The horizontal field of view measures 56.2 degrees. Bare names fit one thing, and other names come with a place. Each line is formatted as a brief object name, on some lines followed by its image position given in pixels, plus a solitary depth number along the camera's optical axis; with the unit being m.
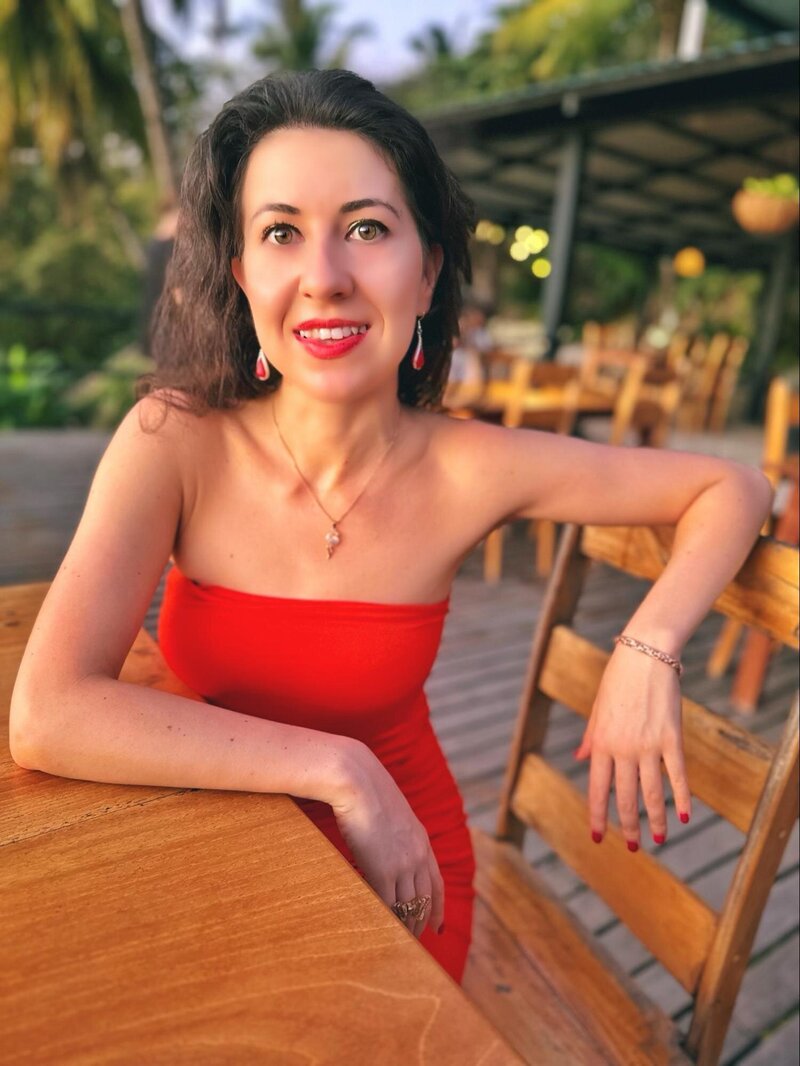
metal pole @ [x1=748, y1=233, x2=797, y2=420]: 10.59
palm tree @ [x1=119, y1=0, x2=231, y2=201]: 8.87
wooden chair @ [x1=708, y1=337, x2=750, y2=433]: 8.19
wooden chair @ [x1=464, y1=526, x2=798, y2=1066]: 0.98
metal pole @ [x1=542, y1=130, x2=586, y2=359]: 6.28
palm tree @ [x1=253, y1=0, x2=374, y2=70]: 18.36
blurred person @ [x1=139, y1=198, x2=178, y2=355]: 4.33
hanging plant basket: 5.55
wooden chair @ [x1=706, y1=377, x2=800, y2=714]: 2.86
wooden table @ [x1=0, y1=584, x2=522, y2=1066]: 0.51
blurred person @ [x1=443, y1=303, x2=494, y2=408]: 4.80
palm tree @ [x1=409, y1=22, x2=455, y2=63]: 21.98
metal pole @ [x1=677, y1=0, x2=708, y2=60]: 7.86
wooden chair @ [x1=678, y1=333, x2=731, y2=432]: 8.06
